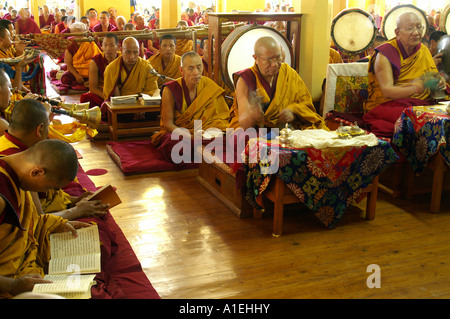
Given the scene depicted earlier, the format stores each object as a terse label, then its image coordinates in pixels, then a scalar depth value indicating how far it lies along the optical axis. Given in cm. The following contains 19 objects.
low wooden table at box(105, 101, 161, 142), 555
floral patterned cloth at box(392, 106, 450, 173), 362
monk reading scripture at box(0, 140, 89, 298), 196
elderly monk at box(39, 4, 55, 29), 2092
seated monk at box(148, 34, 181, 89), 708
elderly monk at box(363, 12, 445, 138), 438
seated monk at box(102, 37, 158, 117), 616
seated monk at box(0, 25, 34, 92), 540
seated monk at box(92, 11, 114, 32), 1388
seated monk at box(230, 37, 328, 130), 385
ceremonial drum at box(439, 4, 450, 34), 663
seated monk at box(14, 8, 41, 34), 1688
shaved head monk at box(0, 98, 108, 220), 254
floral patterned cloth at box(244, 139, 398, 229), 321
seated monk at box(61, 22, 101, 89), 934
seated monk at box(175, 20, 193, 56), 962
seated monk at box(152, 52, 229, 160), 499
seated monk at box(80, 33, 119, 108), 657
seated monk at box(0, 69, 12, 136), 315
